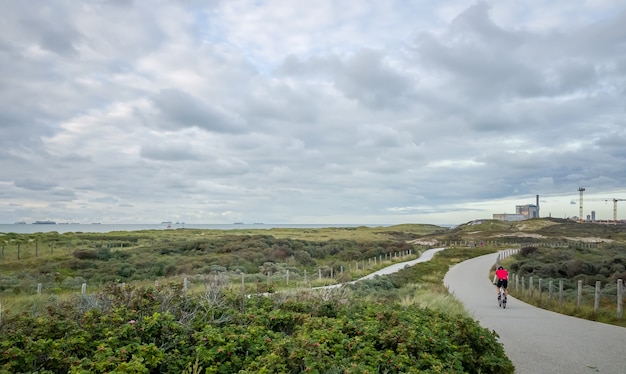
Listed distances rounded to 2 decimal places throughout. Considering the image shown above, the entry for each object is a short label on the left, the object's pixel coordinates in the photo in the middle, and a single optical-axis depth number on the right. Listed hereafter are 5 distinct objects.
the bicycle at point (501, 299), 17.39
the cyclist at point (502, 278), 17.48
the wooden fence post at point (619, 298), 14.25
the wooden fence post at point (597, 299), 15.31
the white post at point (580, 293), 16.35
